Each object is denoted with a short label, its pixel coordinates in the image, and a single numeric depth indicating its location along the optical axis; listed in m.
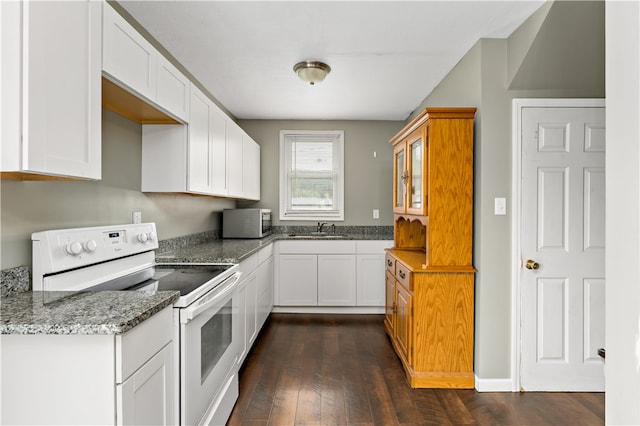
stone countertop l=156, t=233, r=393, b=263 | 2.31
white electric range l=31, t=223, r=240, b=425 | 1.46
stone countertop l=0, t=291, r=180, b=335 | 1.02
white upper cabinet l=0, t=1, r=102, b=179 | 1.05
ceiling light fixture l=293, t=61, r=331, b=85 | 2.71
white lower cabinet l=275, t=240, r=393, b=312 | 4.02
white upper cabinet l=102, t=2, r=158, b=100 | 1.44
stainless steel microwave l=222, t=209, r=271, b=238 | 3.85
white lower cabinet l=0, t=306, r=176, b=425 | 1.04
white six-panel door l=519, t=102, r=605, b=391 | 2.34
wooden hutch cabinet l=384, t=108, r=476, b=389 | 2.40
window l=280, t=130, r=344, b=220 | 4.62
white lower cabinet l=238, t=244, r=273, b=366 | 2.61
